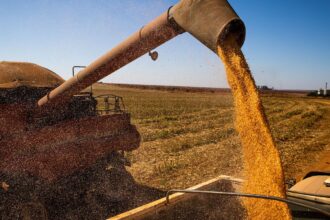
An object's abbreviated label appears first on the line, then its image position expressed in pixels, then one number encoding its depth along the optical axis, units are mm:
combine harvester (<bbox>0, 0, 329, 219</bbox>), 3078
